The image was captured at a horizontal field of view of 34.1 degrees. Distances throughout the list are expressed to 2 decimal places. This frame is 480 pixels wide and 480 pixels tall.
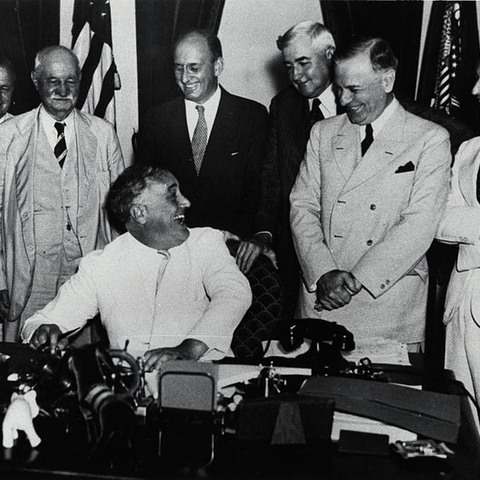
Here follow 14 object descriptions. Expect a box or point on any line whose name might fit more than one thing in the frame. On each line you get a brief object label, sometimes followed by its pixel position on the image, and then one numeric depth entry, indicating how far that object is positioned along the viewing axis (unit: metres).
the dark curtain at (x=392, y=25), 4.68
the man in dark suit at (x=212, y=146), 3.84
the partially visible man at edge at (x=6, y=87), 4.20
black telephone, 2.42
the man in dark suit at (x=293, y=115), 3.64
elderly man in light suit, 3.91
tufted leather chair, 2.92
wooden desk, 1.76
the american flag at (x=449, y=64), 4.30
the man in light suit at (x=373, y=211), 3.18
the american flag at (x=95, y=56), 4.74
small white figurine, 1.89
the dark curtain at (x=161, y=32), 4.81
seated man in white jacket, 2.99
